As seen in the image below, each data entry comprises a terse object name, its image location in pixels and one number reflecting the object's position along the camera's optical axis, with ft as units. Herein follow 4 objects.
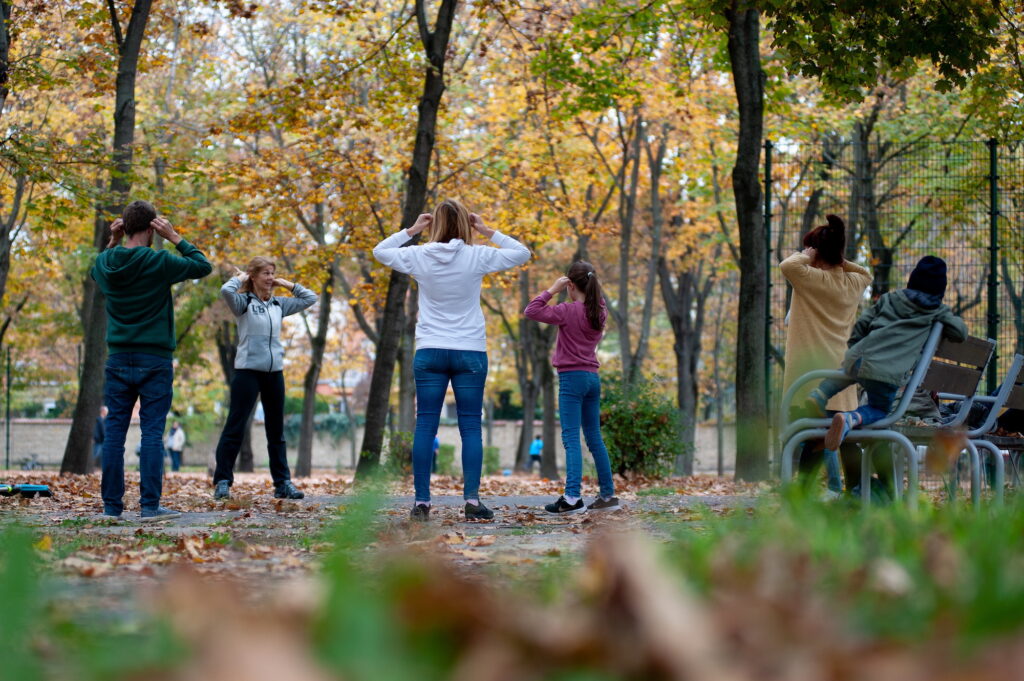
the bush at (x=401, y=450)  61.31
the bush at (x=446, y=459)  130.41
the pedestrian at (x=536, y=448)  149.59
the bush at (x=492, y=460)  142.72
